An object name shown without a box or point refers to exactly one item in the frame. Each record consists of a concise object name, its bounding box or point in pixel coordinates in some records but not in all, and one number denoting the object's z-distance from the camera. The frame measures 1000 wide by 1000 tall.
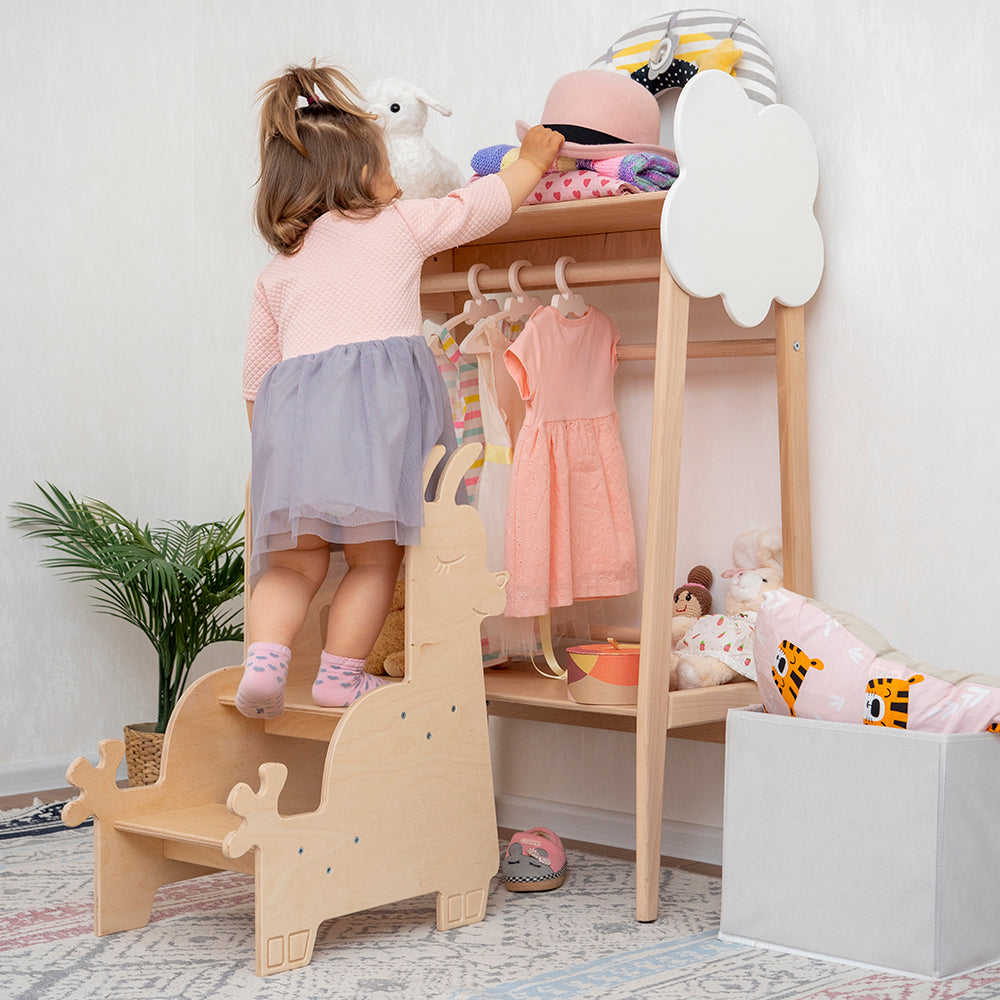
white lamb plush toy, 2.22
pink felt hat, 2.11
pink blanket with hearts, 2.05
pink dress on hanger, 2.18
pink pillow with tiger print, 1.66
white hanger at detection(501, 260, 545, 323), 2.29
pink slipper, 2.11
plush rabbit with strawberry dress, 2.10
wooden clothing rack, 1.96
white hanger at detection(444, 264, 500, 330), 2.39
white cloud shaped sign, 1.95
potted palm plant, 2.70
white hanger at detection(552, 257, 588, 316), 2.21
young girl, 1.86
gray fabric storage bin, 1.62
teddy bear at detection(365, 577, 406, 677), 2.25
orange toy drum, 2.01
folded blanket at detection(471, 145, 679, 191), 2.03
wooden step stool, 1.72
